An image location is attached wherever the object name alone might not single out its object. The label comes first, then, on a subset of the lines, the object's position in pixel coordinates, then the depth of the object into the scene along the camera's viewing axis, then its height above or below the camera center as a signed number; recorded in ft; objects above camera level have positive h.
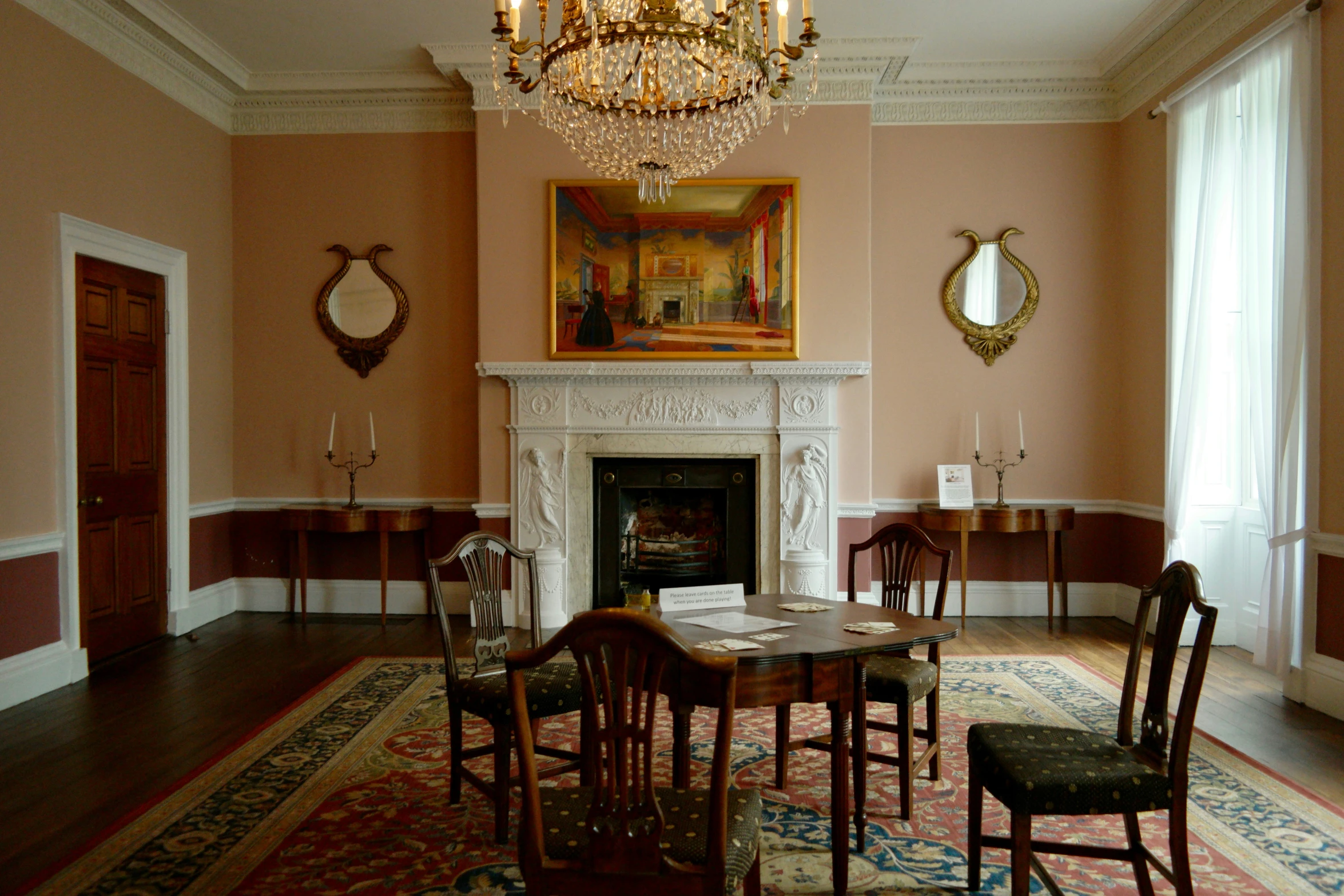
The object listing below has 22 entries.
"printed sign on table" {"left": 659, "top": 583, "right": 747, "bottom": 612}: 10.02 -1.92
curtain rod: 13.58 +6.54
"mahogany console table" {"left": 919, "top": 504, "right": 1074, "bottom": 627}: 18.78 -1.95
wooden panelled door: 16.22 -0.51
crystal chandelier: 9.46 +4.16
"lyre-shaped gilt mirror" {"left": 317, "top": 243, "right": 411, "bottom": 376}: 20.57 +2.95
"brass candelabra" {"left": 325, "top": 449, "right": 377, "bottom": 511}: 20.39 -0.80
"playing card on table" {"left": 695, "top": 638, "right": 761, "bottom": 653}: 8.16 -2.02
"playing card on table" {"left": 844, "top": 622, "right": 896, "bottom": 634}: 9.01 -2.05
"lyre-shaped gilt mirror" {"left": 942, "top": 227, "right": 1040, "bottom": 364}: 20.02 +3.06
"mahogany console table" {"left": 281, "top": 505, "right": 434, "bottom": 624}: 19.30 -2.00
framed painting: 19.21 +3.54
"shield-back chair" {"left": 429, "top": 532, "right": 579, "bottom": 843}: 9.12 -2.82
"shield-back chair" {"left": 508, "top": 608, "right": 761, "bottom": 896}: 5.78 -2.52
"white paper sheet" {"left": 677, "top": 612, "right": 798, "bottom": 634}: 9.19 -2.07
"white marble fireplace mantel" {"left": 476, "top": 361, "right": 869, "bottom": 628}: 18.93 -0.19
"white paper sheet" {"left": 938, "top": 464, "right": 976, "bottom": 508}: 19.35 -1.24
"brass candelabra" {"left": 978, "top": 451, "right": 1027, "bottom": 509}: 20.15 -0.78
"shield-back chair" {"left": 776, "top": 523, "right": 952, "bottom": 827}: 9.67 -2.84
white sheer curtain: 13.80 +2.98
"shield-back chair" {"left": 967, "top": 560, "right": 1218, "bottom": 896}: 7.15 -2.84
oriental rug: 8.30 -4.27
